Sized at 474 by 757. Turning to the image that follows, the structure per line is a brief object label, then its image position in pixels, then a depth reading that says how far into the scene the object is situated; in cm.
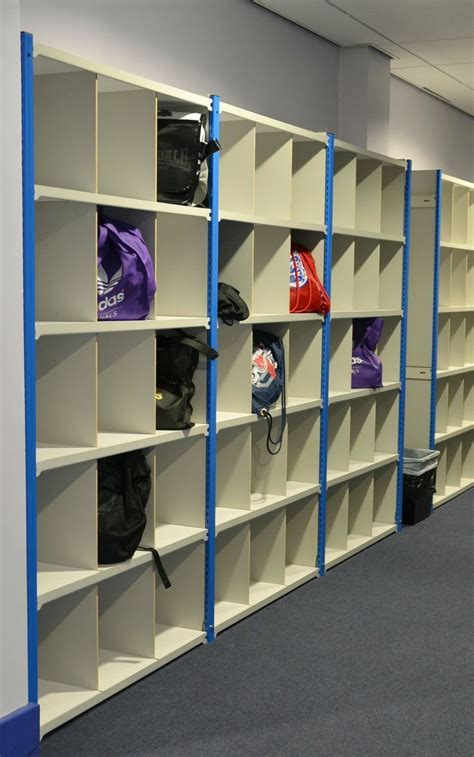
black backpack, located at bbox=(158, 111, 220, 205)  355
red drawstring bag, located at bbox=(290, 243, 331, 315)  447
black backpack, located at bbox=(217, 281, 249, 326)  385
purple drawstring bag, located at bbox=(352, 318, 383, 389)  523
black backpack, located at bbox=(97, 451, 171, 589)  327
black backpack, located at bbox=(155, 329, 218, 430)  360
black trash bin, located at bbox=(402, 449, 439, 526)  587
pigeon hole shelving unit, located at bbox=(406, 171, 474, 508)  614
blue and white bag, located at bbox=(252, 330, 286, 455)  420
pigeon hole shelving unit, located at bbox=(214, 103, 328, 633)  402
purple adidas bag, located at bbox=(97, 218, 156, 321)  322
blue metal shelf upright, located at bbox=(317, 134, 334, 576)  462
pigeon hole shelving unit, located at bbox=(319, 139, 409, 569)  497
